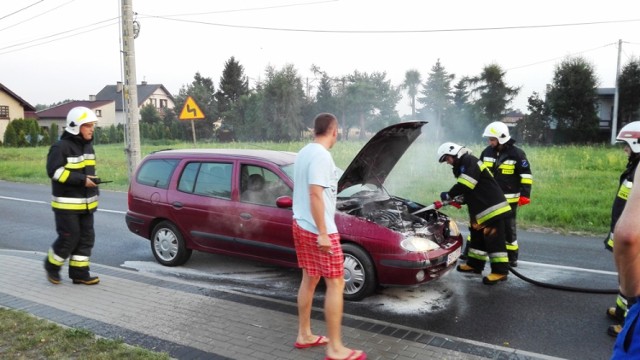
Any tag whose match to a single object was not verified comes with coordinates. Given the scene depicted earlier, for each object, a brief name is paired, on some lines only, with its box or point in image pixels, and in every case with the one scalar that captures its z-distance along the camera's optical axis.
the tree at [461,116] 36.66
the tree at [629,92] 34.41
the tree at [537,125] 36.19
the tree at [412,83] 36.12
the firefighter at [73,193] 5.57
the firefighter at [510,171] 6.52
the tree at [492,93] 37.94
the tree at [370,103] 35.97
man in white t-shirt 3.69
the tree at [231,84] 65.50
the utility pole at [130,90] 11.66
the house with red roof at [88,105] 67.56
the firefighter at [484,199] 5.89
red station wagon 5.19
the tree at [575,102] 34.66
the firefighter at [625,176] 4.48
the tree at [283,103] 44.91
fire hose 5.46
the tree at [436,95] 42.87
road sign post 12.95
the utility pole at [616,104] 32.97
